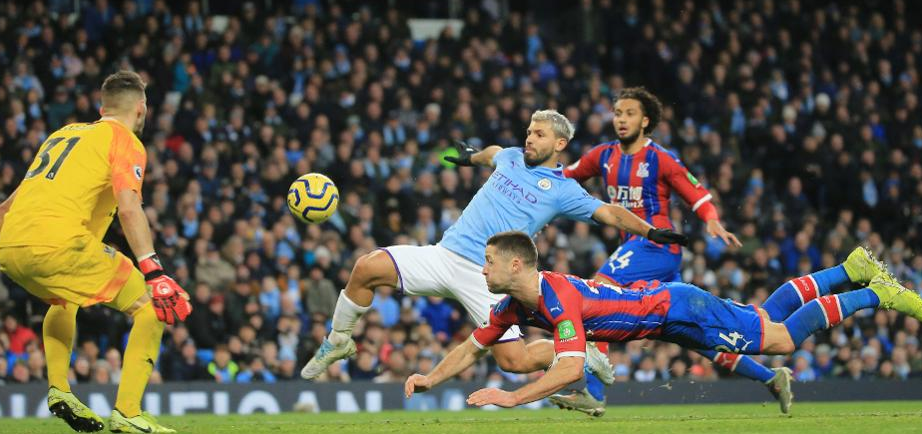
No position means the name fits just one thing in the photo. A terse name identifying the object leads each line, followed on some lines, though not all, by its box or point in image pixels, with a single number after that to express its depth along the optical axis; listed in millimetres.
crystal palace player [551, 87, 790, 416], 21391
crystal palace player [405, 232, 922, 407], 16141
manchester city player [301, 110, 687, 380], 19266
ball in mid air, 20094
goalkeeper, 15867
